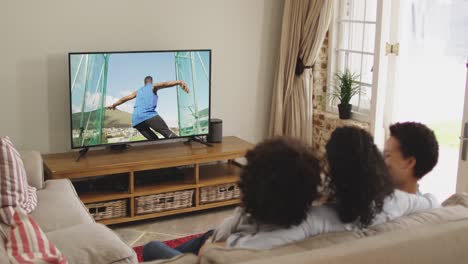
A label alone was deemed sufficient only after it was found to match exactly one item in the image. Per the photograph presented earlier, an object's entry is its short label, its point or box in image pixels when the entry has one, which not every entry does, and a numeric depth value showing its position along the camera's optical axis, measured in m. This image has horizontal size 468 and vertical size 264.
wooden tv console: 4.18
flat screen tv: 4.31
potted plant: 4.86
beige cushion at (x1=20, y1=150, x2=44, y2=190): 3.79
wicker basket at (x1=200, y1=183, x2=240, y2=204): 4.64
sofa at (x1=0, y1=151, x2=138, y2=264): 2.78
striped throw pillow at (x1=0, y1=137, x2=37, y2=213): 3.27
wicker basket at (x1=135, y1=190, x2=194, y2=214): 4.39
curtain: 5.07
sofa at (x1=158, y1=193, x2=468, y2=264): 1.66
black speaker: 4.86
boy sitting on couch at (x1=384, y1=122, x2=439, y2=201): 2.27
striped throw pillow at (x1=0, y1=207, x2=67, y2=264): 2.08
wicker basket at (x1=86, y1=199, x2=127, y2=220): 4.23
